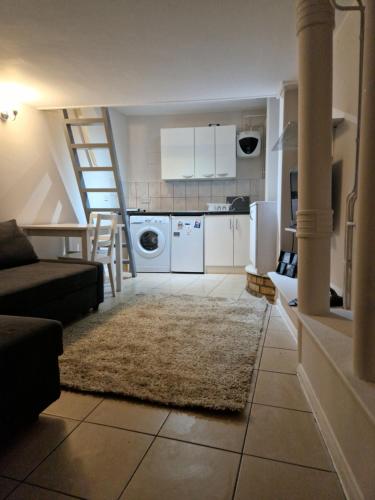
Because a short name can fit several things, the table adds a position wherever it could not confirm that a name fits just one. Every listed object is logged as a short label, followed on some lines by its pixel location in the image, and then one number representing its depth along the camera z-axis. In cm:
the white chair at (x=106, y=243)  327
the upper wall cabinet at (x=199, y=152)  490
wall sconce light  328
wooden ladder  392
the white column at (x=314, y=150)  147
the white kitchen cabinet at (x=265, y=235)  340
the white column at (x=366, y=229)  87
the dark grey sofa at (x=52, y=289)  203
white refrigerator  474
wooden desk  313
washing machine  480
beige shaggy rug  154
